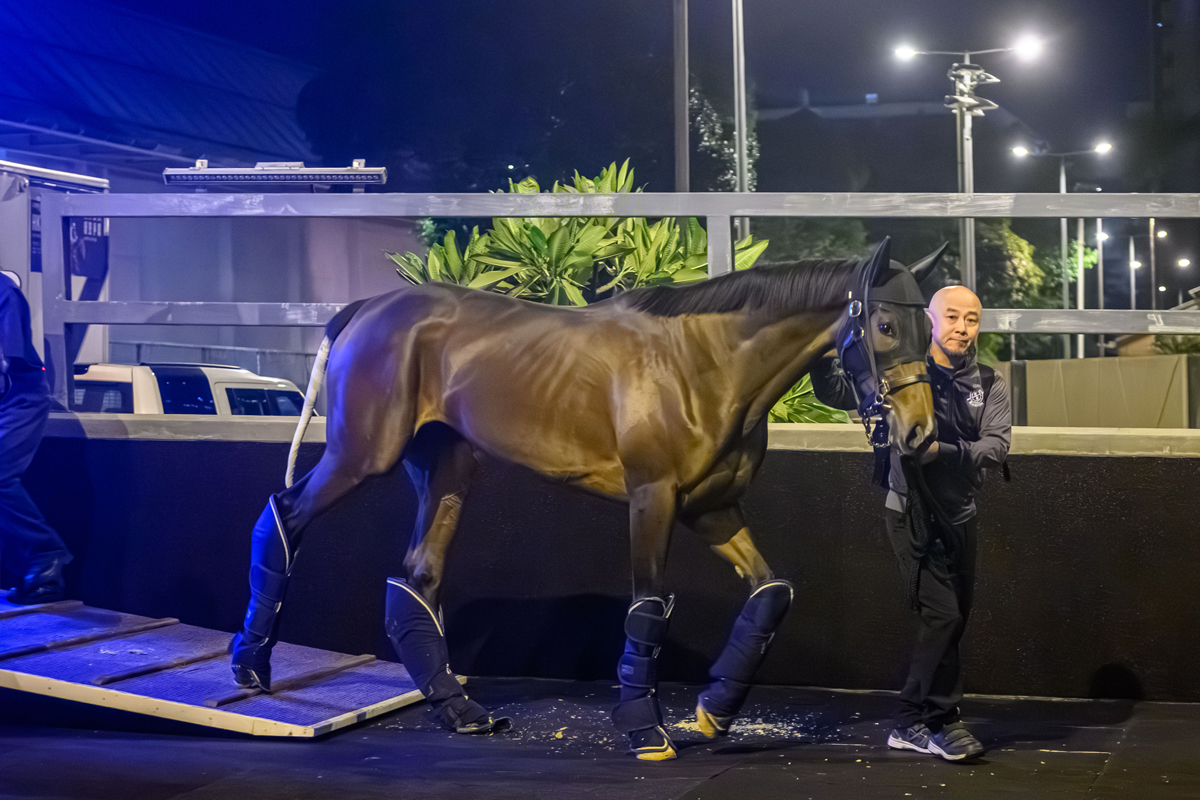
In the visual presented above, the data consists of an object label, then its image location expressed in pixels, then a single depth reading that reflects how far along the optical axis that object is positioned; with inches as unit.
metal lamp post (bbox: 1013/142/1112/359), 1324.2
